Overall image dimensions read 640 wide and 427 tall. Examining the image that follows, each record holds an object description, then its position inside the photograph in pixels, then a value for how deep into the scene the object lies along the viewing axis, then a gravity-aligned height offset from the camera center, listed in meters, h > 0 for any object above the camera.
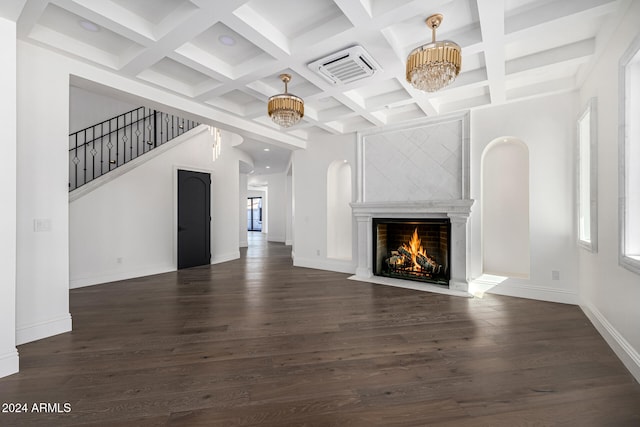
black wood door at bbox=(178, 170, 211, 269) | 6.24 -0.07
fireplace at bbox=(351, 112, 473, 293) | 4.47 +0.20
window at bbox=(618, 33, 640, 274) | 2.21 +0.41
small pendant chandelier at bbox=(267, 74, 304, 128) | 3.27 +1.25
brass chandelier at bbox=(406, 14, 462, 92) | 2.33 +1.27
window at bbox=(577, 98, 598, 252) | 2.96 +0.40
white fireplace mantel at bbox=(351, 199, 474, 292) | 4.38 -0.10
